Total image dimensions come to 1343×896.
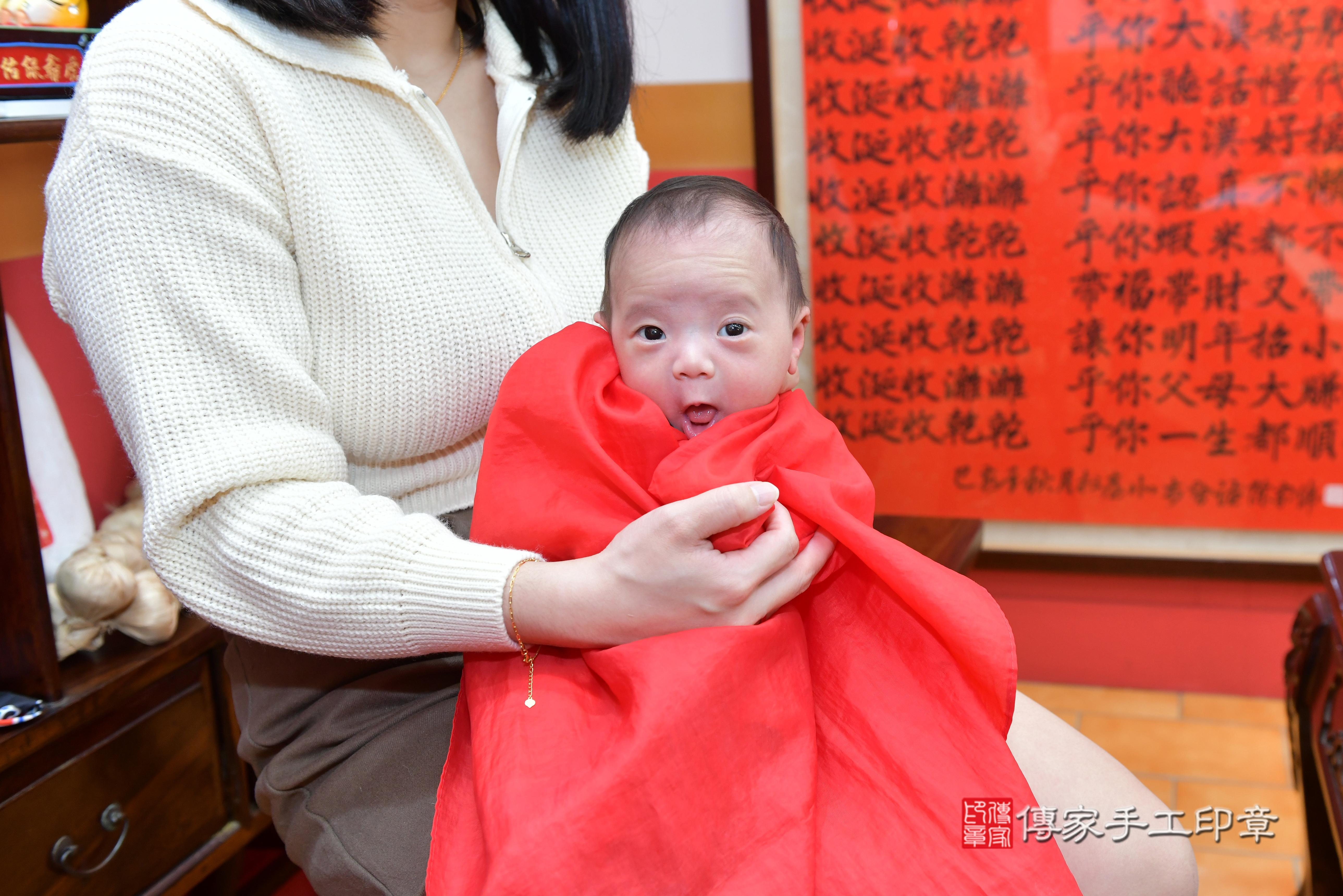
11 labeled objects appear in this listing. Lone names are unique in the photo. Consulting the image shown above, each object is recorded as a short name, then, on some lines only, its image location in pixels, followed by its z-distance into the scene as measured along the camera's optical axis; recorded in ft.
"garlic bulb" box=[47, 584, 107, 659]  4.44
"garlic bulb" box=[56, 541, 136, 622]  4.42
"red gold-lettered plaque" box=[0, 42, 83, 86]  3.94
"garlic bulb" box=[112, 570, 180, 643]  4.64
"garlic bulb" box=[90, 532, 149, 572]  4.77
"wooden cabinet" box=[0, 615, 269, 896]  4.07
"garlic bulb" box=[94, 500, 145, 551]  4.95
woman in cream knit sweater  2.65
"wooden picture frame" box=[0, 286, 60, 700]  3.84
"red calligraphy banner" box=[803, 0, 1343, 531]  5.98
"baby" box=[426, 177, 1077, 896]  2.37
